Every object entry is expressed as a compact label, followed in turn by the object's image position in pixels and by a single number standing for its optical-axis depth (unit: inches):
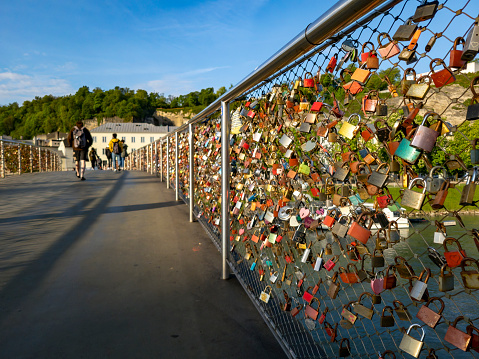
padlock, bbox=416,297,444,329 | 42.2
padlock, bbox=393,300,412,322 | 49.8
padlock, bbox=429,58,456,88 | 39.6
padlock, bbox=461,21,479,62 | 36.2
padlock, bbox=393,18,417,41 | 43.7
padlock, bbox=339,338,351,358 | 63.7
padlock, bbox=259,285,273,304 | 95.0
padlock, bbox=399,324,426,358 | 44.3
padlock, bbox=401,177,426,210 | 41.1
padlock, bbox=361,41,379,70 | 50.7
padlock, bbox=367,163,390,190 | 47.7
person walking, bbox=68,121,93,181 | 431.8
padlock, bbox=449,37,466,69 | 38.5
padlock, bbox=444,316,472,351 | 39.3
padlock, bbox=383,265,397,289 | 49.6
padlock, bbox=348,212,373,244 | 51.3
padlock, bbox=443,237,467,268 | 39.8
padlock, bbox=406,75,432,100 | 41.8
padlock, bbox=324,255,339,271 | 63.8
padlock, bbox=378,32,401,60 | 47.1
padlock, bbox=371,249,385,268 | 52.2
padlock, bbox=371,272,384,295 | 51.2
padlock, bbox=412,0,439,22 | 41.2
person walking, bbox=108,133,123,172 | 714.2
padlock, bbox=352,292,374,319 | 54.5
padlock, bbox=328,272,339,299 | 62.3
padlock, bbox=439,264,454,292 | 41.1
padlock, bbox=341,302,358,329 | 59.6
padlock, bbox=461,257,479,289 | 38.0
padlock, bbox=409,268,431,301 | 43.9
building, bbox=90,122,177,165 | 3703.2
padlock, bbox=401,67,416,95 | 44.9
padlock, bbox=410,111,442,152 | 39.9
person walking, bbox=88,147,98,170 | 905.2
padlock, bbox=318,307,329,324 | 66.1
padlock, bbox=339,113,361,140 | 53.7
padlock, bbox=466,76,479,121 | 35.7
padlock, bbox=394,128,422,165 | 41.6
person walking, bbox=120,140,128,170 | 786.8
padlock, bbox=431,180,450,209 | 39.9
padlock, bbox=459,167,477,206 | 36.7
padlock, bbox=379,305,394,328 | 51.5
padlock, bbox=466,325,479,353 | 38.8
